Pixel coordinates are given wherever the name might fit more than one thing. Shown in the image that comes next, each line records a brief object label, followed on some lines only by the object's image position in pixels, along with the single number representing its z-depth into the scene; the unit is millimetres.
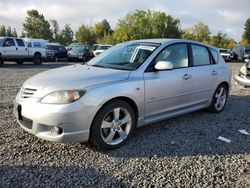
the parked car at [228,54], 33859
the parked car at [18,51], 17594
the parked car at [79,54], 24859
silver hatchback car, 3666
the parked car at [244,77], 9234
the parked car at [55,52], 24248
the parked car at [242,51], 33038
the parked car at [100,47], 27070
